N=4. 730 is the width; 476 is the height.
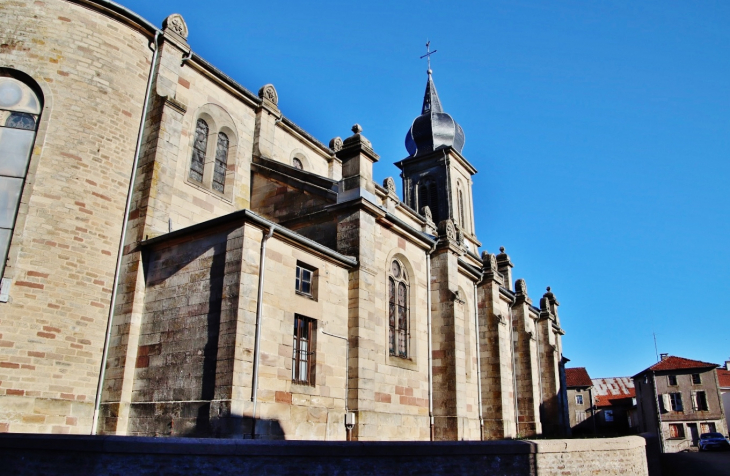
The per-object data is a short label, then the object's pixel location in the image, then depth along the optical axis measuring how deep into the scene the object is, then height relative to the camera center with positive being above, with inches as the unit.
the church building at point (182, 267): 486.9 +162.3
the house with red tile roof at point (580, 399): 2502.5 +208.6
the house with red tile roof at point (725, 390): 2246.6 +225.0
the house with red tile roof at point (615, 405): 2504.9 +194.2
